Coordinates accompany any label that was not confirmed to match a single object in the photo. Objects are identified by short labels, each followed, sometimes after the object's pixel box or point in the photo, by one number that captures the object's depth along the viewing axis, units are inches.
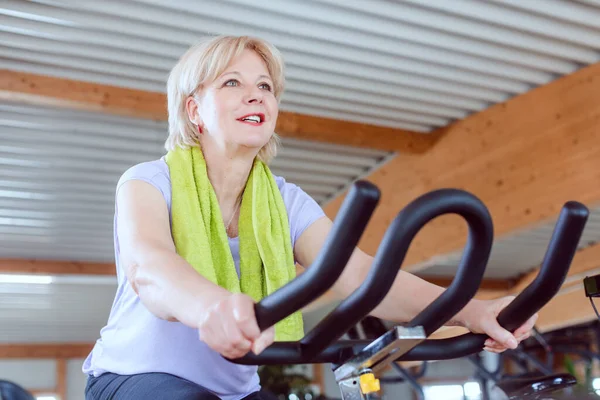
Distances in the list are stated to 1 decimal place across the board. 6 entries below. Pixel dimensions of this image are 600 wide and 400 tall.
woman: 46.1
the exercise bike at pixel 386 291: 32.5
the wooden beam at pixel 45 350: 575.2
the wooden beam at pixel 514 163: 232.7
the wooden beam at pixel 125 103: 217.9
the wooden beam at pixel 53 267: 371.2
